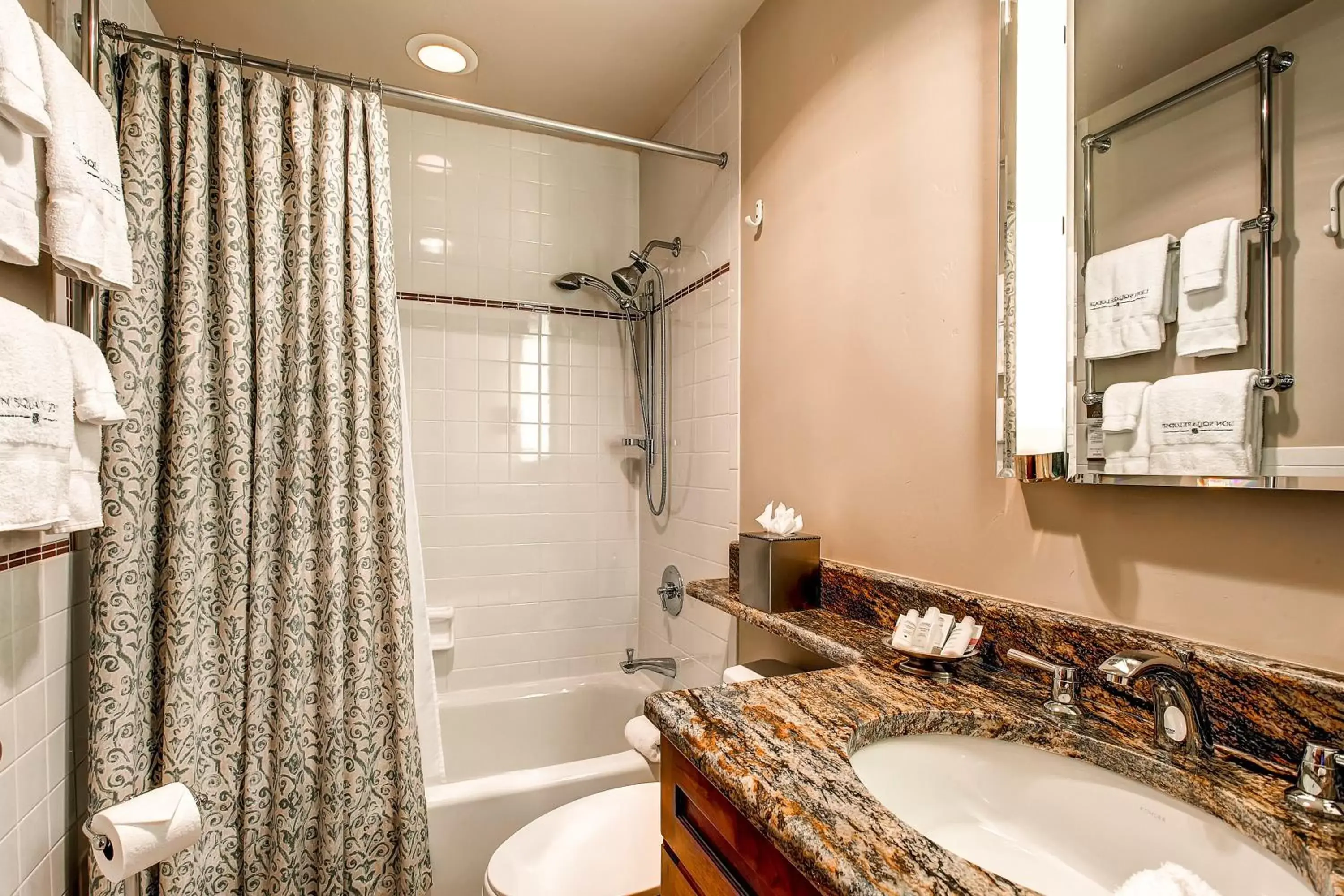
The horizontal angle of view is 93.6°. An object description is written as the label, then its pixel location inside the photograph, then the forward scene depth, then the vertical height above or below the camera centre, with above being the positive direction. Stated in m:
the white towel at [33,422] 0.85 +0.04
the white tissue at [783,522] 1.49 -0.18
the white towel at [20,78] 0.81 +0.49
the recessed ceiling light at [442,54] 1.93 +1.25
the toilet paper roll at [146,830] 1.04 -0.65
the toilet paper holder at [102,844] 1.08 -0.69
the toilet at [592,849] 1.23 -0.84
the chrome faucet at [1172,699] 0.72 -0.29
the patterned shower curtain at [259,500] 1.34 -0.12
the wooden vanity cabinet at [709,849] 0.68 -0.49
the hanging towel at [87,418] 1.04 +0.05
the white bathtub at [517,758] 1.63 -0.99
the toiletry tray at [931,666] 0.97 -0.34
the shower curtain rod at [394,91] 1.36 +0.89
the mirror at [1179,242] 0.69 +0.26
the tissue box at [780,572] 1.39 -0.28
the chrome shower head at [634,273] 2.31 +0.69
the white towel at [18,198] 0.83 +0.34
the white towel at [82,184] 0.95 +0.42
